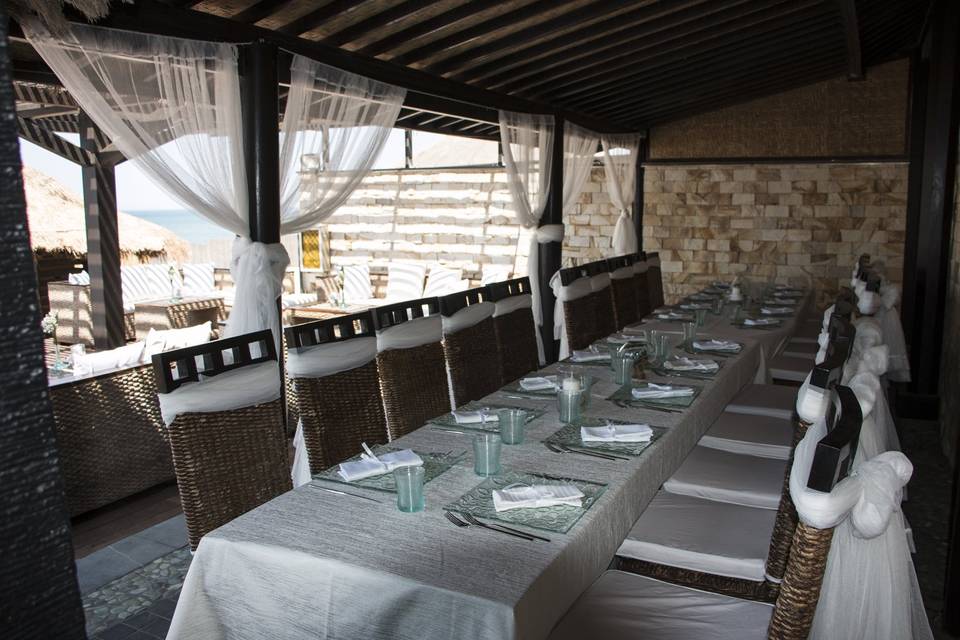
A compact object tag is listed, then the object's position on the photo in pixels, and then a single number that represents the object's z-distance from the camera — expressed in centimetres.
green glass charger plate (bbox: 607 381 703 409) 272
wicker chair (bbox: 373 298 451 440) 305
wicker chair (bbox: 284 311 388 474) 261
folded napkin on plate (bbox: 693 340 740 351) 378
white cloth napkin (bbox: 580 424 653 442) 230
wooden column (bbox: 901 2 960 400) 508
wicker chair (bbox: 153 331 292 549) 211
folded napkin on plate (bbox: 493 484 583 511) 180
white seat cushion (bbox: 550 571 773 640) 177
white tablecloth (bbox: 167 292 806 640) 147
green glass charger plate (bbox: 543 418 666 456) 224
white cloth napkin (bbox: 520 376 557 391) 293
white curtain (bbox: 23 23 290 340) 321
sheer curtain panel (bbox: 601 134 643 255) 816
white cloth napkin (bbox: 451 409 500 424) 251
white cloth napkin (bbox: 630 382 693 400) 282
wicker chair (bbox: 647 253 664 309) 677
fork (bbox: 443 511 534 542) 167
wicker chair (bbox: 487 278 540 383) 388
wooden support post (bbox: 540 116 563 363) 666
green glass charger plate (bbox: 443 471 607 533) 173
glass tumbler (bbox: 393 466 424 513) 178
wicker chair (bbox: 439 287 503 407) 346
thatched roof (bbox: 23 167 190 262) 1003
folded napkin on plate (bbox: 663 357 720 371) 328
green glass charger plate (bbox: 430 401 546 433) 246
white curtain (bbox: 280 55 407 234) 400
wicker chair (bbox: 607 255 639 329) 570
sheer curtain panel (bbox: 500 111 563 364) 621
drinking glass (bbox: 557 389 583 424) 249
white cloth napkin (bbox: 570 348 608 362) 349
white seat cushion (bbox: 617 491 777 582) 215
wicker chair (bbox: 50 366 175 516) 344
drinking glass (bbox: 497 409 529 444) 227
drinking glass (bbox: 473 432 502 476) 200
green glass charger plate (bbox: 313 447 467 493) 197
